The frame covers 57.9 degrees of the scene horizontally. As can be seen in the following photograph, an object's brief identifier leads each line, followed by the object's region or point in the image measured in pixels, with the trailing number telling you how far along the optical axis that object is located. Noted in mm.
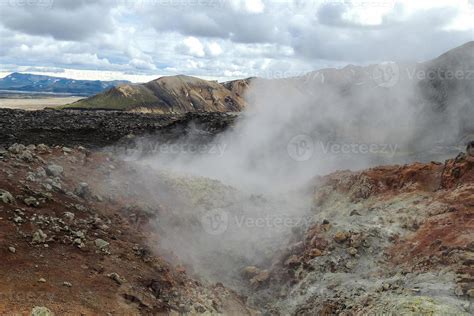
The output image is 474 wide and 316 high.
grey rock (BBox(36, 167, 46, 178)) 11855
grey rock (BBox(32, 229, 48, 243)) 8617
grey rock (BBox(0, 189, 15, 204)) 9312
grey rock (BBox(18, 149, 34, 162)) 12414
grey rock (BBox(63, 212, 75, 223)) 10078
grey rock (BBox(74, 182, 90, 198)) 12141
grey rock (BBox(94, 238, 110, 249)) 9609
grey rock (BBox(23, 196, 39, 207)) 9812
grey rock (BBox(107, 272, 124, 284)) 8526
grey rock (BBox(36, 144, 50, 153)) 14306
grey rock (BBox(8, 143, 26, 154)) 12798
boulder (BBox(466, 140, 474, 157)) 12645
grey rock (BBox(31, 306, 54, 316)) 6516
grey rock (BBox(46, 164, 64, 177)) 12438
